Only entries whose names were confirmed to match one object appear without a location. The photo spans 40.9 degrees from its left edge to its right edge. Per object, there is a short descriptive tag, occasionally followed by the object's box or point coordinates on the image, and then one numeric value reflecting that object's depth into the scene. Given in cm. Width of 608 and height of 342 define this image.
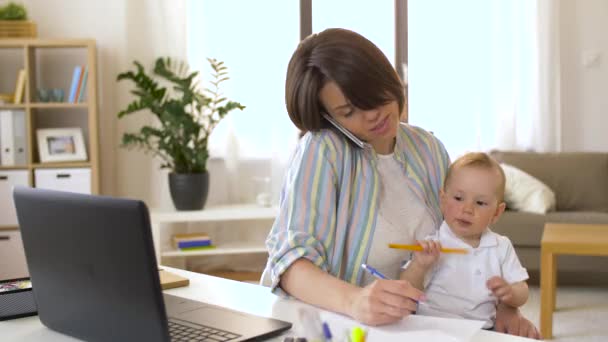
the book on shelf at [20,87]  489
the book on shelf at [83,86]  496
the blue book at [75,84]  495
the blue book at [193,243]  496
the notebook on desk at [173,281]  172
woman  161
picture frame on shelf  496
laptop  112
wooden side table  361
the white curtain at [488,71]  544
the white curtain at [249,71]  541
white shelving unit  488
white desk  138
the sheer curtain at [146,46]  530
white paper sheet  127
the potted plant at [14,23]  497
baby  165
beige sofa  463
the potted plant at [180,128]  481
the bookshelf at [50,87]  489
